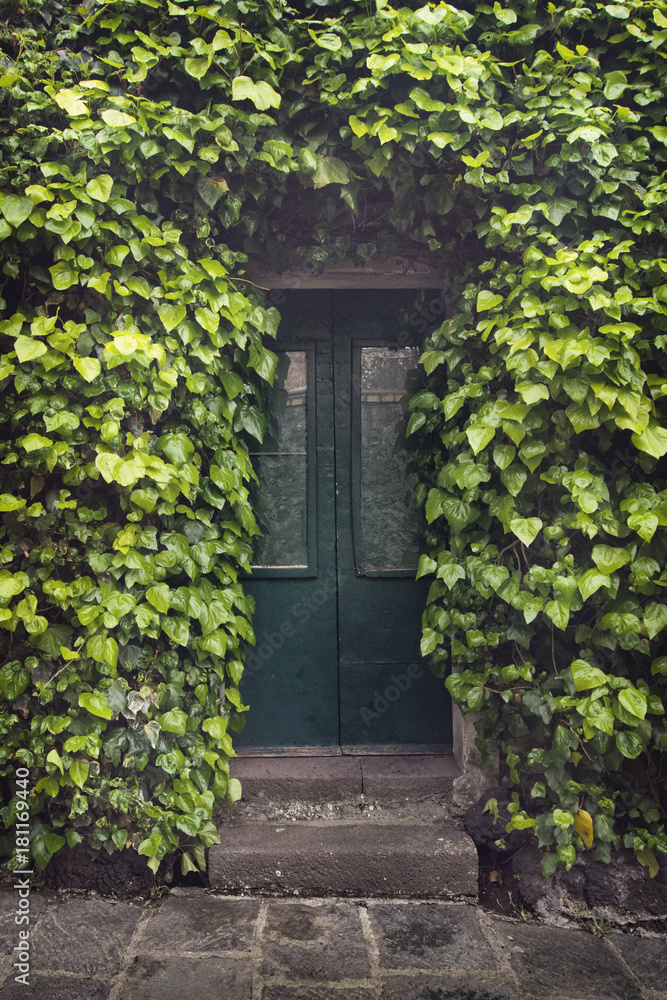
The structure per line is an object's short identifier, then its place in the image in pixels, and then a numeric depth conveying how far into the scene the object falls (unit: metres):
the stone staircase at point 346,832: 2.51
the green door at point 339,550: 3.00
